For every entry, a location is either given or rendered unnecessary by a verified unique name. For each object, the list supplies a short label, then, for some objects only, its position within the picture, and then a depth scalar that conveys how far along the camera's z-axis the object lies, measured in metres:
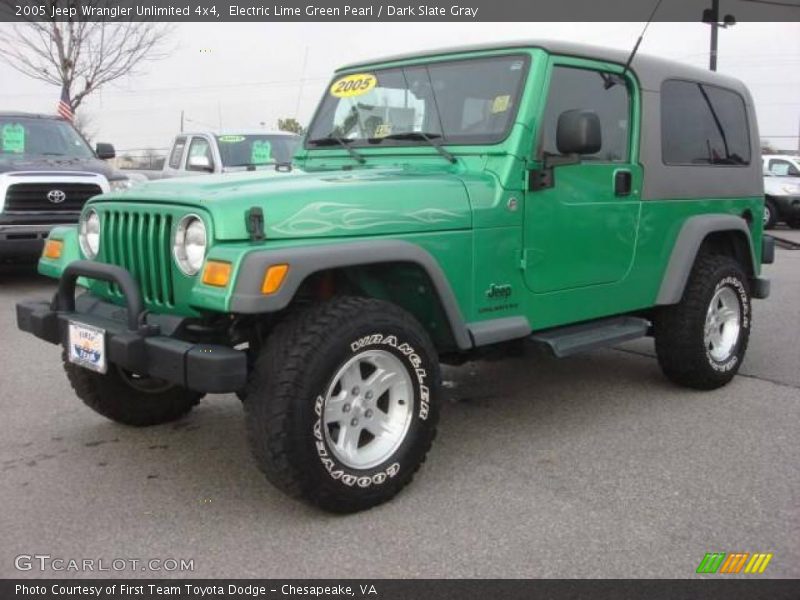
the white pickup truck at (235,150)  10.16
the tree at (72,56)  18.22
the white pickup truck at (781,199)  17.14
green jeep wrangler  2.97
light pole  15.98
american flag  17.73
